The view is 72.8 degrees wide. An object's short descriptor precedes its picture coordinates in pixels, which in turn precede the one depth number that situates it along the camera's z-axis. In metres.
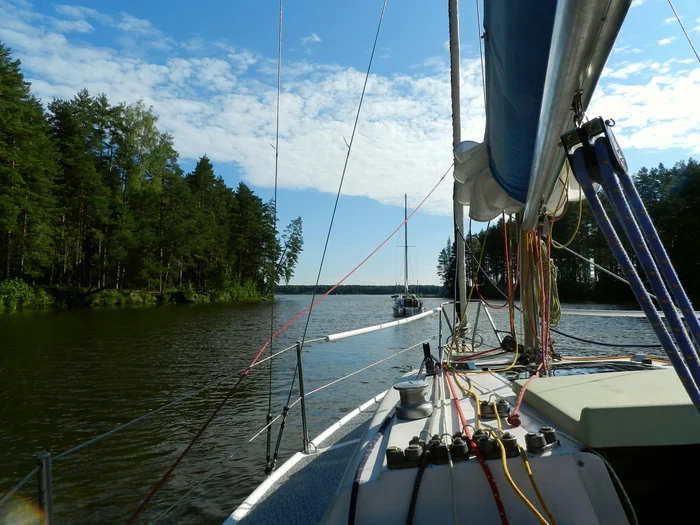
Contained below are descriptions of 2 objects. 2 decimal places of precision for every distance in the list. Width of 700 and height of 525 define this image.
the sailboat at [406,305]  33.66
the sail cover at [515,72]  1.17
